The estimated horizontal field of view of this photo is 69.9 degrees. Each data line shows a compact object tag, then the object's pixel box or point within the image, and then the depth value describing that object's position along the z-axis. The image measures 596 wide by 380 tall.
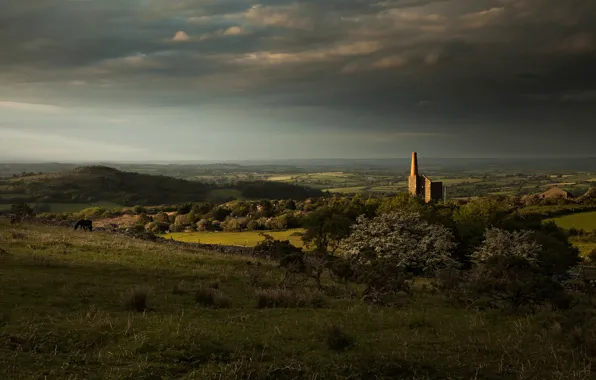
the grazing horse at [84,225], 47.03
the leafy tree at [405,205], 55.00
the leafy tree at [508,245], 37.75
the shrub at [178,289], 16.91
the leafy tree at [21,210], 46.04
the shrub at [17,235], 30.08
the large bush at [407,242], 39.25
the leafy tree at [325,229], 50.28
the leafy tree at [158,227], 77.62
